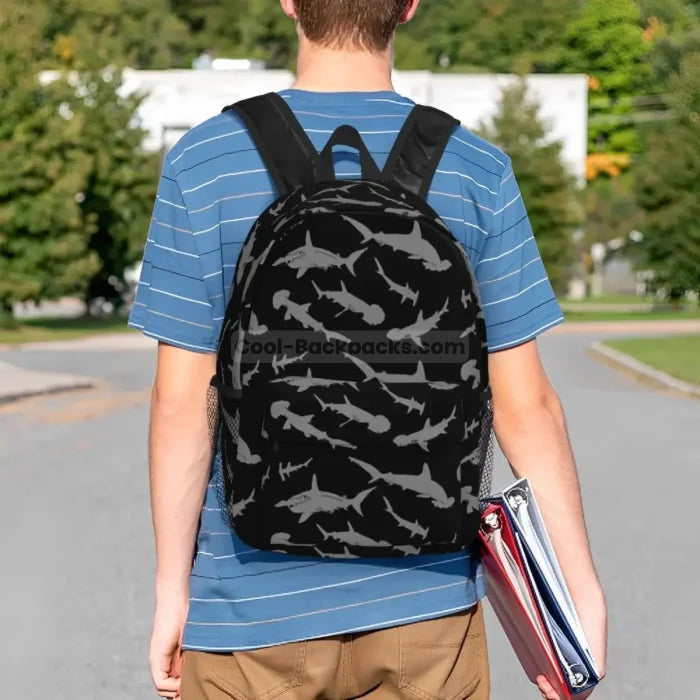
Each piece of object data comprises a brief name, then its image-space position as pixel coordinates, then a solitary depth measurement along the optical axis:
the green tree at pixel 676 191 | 24.30
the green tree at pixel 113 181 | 49.66
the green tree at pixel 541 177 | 57.56
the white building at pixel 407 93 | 77.62
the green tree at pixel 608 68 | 102.00
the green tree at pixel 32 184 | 41.84
